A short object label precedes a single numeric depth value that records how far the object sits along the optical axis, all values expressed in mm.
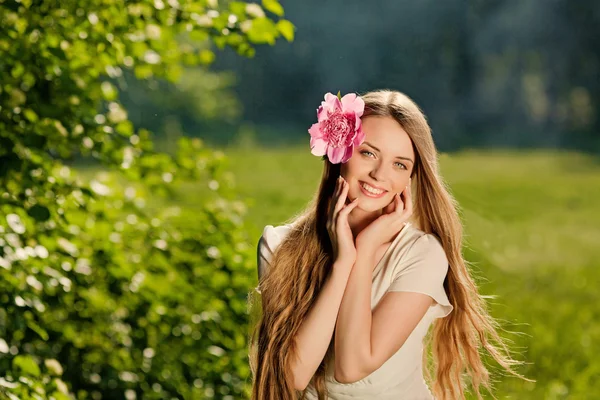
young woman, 4265
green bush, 4775
